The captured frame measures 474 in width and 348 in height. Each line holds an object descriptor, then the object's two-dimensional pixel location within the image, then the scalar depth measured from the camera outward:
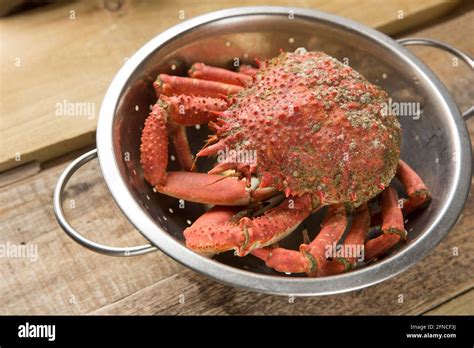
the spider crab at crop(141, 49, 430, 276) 0.97
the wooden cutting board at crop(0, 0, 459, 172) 1.25
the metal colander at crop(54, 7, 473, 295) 0.90
